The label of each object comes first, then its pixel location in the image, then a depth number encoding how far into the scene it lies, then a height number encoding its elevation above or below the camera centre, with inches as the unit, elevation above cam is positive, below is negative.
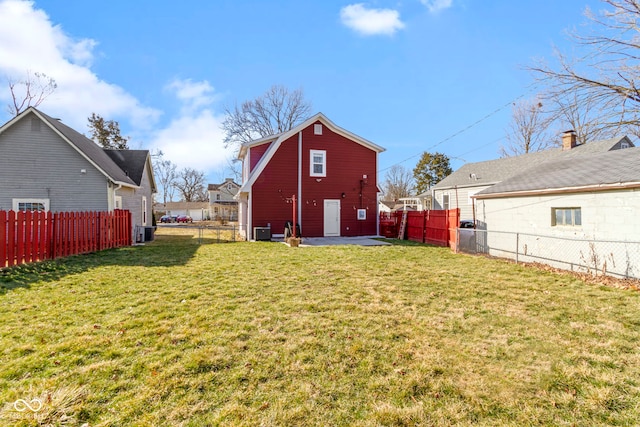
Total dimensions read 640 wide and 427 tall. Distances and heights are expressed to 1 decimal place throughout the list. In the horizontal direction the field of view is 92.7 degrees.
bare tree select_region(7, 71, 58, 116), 903.1 +399.7
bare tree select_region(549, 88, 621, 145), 344.0 +117.7
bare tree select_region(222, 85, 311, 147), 1310.3 +453.4
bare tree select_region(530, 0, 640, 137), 314.2 +158.6
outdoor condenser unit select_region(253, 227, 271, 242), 581.3 -28.8
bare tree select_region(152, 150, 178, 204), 2207.2 +311.6
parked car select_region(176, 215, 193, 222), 1985.9 -1.1
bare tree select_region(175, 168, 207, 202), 2410.2 +283.7
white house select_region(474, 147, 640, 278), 298.8 +6.7
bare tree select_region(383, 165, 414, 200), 2345.0 +277.4
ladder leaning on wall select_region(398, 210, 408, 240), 637.3 -19.4
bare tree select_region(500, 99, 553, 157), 1098.1 +303.2
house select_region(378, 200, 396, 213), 2146.4 +84.6
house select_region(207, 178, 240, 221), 1985.7 +134.9
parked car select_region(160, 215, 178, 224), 1904.8 -0.6
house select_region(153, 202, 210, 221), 2367.1 +74.8
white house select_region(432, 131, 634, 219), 778.8 +152.2
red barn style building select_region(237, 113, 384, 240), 612.4 +77.0
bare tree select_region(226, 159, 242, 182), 1273.0 +212.8
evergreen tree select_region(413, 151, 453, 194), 1545.3 +245.6
